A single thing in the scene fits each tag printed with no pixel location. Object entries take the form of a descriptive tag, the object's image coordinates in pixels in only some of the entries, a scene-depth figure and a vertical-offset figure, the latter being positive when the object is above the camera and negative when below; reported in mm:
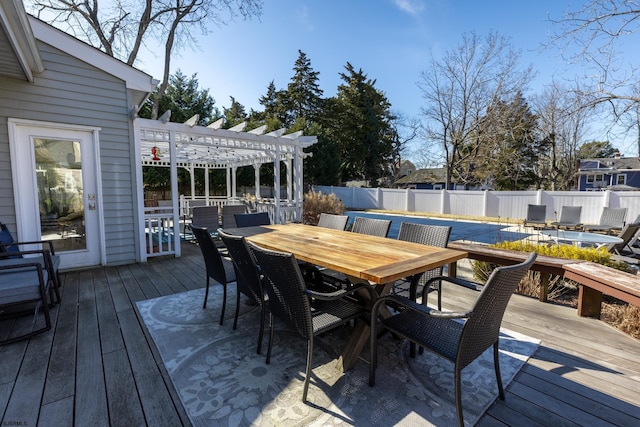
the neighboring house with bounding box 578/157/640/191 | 21123 +1273
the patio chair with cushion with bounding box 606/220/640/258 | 4480 -774
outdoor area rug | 1598 -1223
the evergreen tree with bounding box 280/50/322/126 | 23306 +7855
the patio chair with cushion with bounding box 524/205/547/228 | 8203 -683
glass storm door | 3957 +35
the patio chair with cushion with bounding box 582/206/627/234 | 6809 -694
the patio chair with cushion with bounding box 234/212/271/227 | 4019 -388
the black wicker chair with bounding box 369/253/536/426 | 1386 -802
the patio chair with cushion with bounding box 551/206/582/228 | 7604 -706
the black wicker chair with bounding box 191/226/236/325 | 2625 -618
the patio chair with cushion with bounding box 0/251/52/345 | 2361 -823
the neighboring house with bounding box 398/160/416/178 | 34228 +2800
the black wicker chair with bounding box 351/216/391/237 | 3232 -403
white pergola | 5117 +1100
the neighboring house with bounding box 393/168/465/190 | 27350 +1164
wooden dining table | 1790 -468
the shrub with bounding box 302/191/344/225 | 8820 -467
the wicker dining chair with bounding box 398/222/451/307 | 2567 -438
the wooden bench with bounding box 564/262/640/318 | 2270 -784
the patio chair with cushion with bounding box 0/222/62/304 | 2832 -713
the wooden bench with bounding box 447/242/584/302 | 2963 -742
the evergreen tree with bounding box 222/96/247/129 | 26512 +7828
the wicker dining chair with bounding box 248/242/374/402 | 1669 -685
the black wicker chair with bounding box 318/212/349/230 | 3621 -387
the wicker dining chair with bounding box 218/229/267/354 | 2119 -595
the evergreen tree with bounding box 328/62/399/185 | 22703 +5163
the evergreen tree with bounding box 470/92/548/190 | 13594 +2536
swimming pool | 7250 -1160
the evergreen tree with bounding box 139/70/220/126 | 14070 +4827
